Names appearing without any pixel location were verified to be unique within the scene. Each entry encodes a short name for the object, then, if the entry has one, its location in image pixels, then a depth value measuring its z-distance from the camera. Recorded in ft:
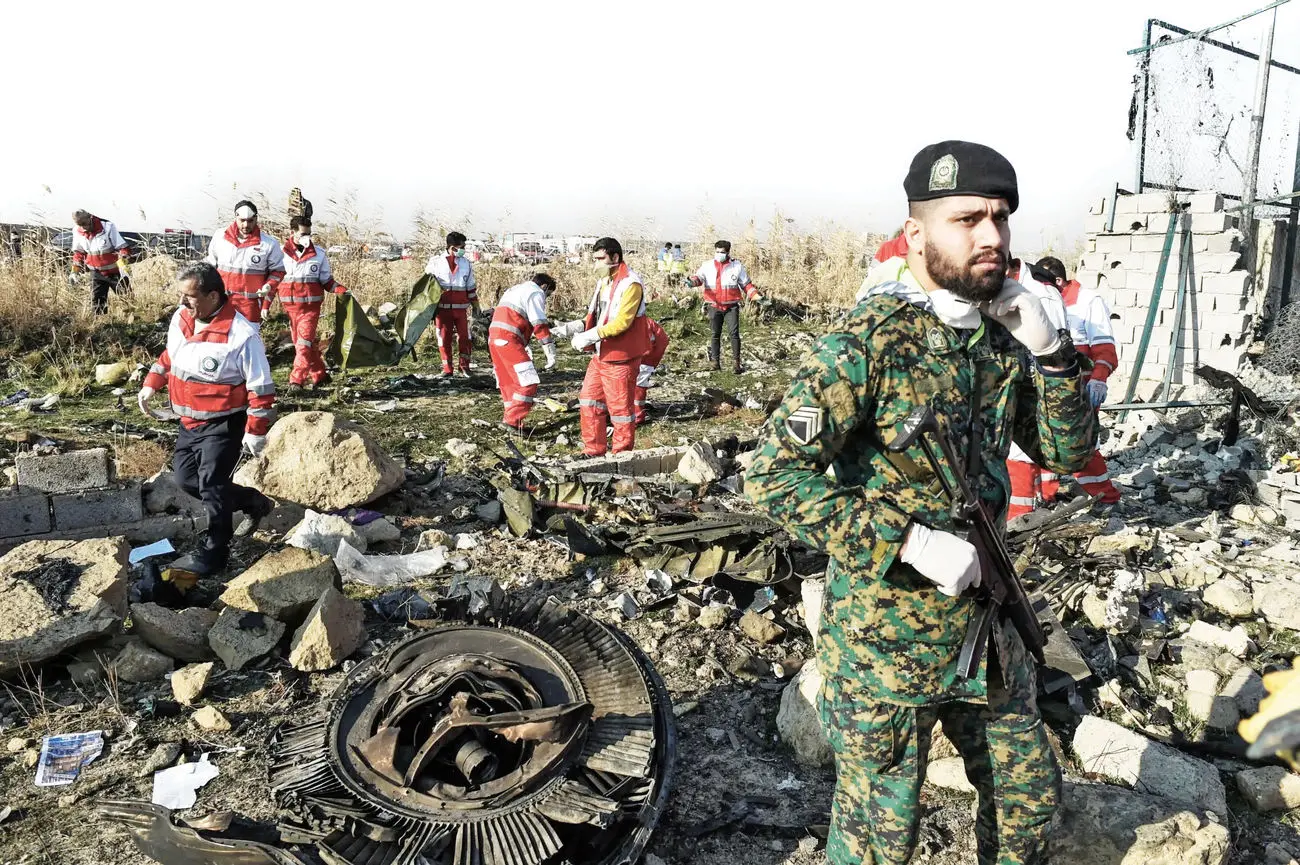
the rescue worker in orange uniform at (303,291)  29.53
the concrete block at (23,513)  15.74
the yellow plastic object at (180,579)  14.61
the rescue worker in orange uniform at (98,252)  34.86
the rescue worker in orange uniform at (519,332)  23.63
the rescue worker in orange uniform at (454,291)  32.17
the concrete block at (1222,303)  26.18
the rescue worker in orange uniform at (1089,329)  17.89
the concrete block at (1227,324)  26.27
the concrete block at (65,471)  15.85
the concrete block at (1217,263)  26.09
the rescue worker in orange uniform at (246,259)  27.58
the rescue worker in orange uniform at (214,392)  14.65
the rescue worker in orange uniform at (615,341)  21.33
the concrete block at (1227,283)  25.94
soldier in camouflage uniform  5.72
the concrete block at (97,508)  16.33
